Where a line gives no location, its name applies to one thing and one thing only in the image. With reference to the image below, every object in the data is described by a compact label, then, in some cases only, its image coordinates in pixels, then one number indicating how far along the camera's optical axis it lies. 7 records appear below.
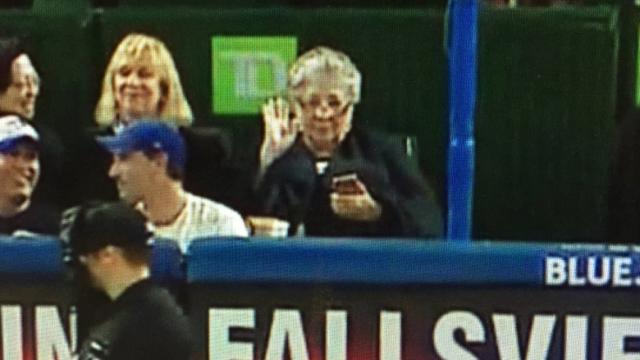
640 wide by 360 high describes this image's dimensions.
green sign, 8.20
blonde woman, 7.61
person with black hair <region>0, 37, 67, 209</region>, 7.66
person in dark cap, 5.47
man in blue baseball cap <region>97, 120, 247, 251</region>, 6.61
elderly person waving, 7.15
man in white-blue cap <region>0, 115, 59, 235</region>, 6.77
